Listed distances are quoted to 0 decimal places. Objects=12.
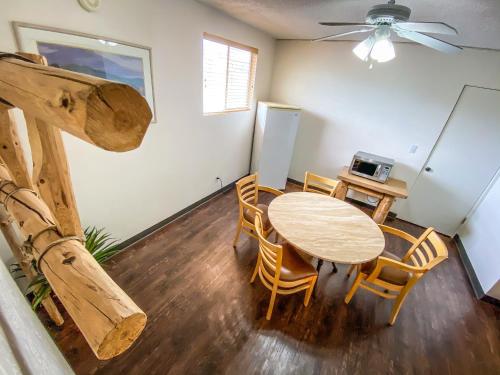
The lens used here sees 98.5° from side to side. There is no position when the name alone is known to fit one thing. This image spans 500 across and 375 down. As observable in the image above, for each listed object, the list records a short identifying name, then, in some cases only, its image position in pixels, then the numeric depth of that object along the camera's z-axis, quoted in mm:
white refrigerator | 3395
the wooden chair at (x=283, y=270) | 1603
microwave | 2959
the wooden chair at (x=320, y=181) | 2557
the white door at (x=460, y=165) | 2699
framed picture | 1316
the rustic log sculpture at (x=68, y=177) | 319
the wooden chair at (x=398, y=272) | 1600
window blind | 2634
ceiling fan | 1256
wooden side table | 2873
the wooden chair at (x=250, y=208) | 2223
